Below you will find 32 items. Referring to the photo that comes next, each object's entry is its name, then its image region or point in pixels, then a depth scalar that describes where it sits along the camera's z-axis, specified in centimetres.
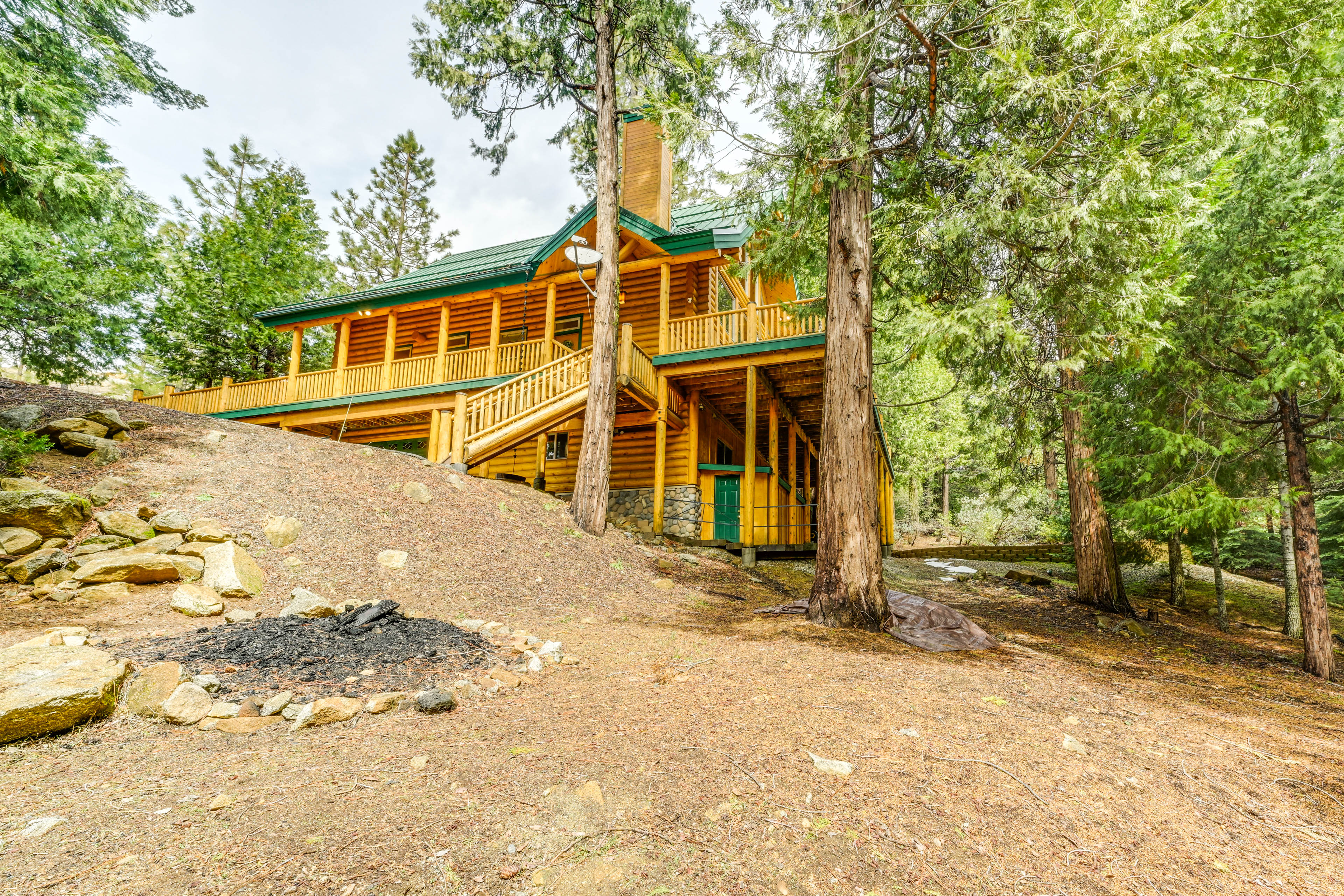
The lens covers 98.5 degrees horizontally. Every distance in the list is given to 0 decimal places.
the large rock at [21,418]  661
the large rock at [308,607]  471
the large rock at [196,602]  469
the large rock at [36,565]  474
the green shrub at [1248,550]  1421
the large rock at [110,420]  718
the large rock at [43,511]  506
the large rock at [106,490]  577
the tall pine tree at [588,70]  1011
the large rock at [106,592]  472
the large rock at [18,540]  486
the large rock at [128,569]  489
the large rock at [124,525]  541
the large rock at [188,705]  311
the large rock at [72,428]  657
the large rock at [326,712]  322
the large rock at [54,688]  278
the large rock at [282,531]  607
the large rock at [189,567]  520
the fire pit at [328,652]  364
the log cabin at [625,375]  1138
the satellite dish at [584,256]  972
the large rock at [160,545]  532
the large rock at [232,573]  514
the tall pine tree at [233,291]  1808
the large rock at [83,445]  652
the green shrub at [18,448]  542
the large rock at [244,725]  309
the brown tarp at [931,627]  573
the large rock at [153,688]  315
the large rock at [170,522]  561
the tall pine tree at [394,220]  3294
